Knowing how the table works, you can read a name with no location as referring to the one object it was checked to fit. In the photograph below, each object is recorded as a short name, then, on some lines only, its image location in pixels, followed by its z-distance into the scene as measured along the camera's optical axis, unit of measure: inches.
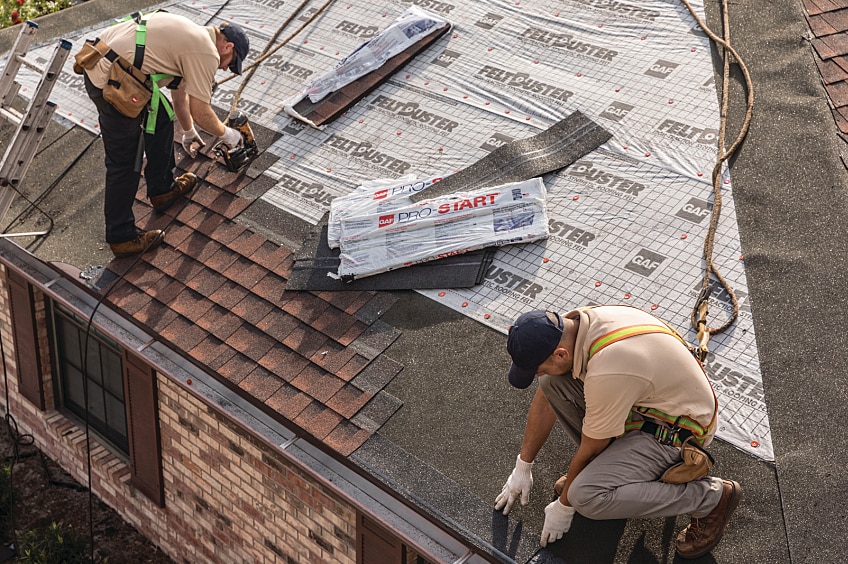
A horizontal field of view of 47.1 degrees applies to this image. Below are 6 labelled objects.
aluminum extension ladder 274.7
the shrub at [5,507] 320.1
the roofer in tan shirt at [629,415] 176.4
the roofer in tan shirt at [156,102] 250.4
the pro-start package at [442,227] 249.0
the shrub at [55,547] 302.0
